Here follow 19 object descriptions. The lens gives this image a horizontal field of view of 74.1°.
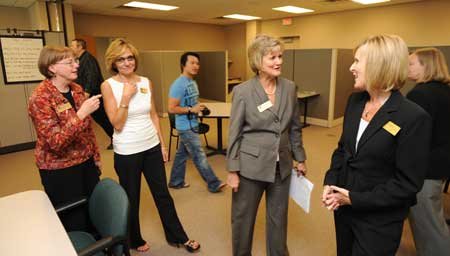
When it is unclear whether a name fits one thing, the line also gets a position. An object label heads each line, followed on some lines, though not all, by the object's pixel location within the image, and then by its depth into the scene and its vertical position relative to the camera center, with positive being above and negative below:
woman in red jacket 1.61 -0.34
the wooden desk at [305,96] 5.59 -0.64
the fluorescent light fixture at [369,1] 6.45 +1.27
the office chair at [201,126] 3.53 -0.79
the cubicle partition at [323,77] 5.57 -0.30
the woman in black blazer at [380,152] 1.05 -0.33
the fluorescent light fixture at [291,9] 7.09 +1.28
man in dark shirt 4.02 -0.16
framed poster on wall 4.39 +0.09
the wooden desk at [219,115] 3.90 -0.67
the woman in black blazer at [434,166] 1.71 -0.60
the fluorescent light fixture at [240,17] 8.26 +1.28
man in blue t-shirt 2.89 -0.51
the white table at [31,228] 1.09 -0.66
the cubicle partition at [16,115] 4.48 -0.76
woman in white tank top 1.77 -0.43
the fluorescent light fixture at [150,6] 6.36 +1.25
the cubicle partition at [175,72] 6.26 -0.21
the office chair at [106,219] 1.27 -0.72
